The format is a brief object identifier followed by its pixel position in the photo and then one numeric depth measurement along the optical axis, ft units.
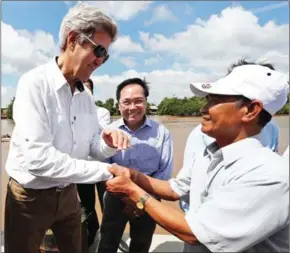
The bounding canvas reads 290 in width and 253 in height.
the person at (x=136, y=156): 8.45
